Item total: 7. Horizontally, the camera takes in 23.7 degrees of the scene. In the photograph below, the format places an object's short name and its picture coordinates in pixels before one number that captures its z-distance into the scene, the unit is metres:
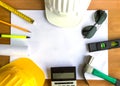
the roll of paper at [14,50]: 0.75
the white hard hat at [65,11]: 0.65
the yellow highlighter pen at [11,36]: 0.75
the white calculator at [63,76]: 0.74
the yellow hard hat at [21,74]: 0.66
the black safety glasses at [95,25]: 0.74
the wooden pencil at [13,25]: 0.75
